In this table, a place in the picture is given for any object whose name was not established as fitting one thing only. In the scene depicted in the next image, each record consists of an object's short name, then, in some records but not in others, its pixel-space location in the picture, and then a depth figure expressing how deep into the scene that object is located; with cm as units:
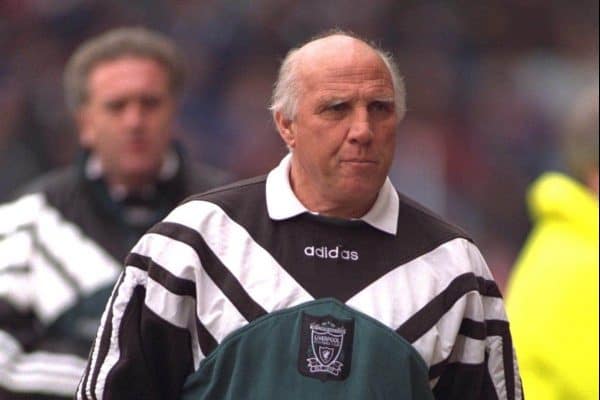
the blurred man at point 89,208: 1403
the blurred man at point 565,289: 1256
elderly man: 999
